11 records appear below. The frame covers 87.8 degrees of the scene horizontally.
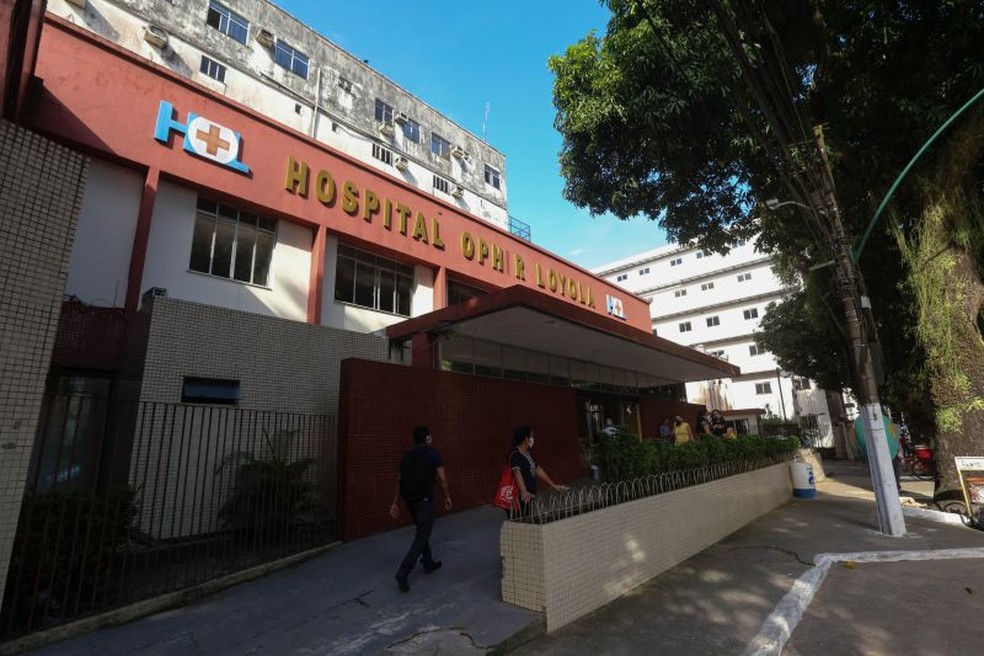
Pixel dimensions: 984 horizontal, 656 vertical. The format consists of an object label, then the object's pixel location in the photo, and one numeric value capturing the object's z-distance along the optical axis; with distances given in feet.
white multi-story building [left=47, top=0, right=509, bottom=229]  61.77
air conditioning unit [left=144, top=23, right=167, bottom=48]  60.85
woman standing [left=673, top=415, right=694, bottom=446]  40.73
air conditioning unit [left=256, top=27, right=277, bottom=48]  73.00
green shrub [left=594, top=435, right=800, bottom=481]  22.34
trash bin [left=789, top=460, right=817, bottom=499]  42.91
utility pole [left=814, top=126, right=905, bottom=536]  27.91
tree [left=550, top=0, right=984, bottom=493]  32.48
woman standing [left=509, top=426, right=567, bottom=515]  19.22
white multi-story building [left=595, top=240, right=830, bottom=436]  135.58
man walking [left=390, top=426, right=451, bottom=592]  18.49
